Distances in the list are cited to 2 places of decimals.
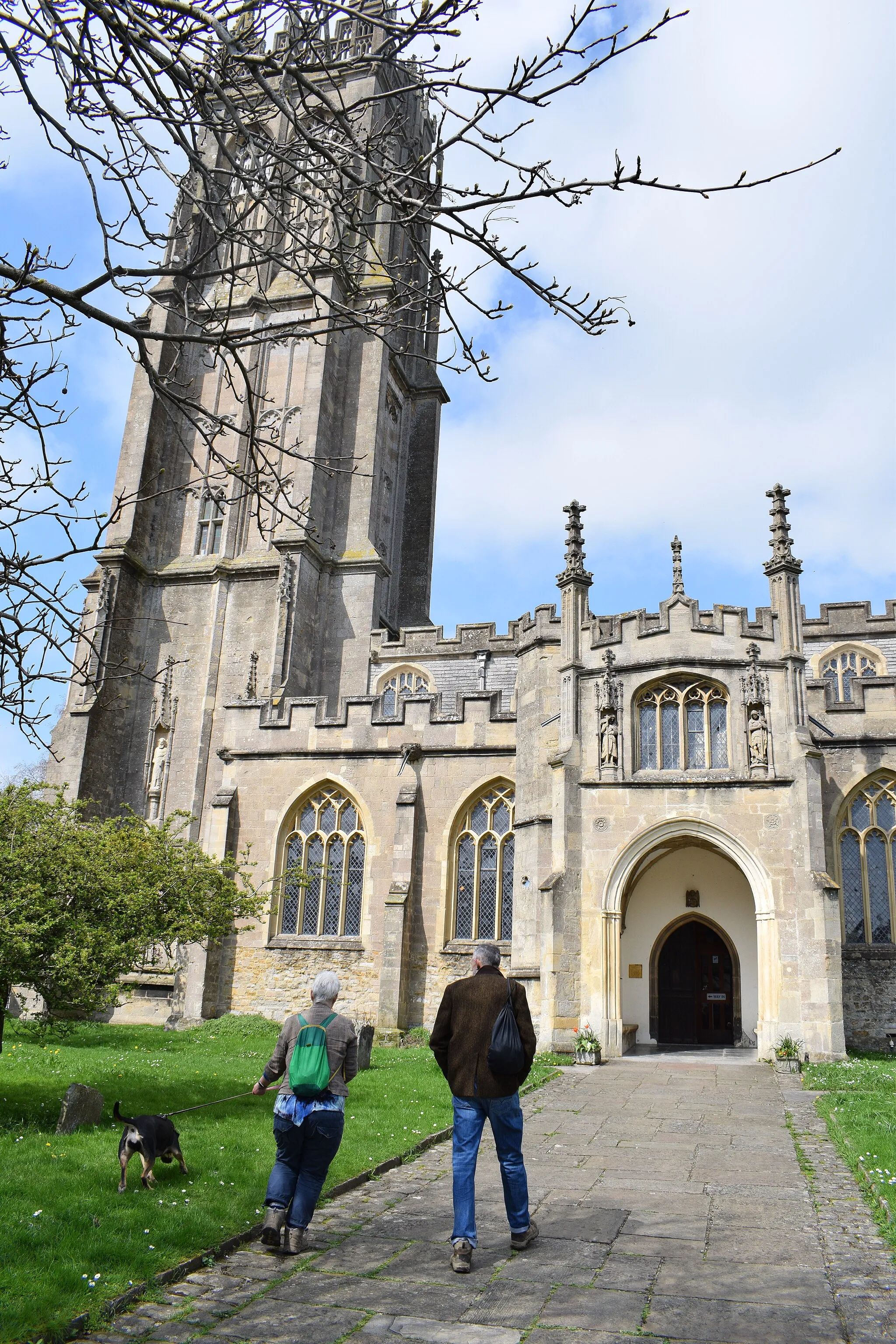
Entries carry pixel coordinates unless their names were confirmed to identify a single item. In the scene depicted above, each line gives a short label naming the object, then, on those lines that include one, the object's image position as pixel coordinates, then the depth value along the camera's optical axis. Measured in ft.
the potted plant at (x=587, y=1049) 48.91
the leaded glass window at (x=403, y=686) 86.94
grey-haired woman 18.39
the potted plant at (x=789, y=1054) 46.55
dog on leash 21.56
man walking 17.93
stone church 51.60
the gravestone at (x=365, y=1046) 44.04
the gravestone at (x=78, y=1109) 26.58
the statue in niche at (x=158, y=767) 85.35
